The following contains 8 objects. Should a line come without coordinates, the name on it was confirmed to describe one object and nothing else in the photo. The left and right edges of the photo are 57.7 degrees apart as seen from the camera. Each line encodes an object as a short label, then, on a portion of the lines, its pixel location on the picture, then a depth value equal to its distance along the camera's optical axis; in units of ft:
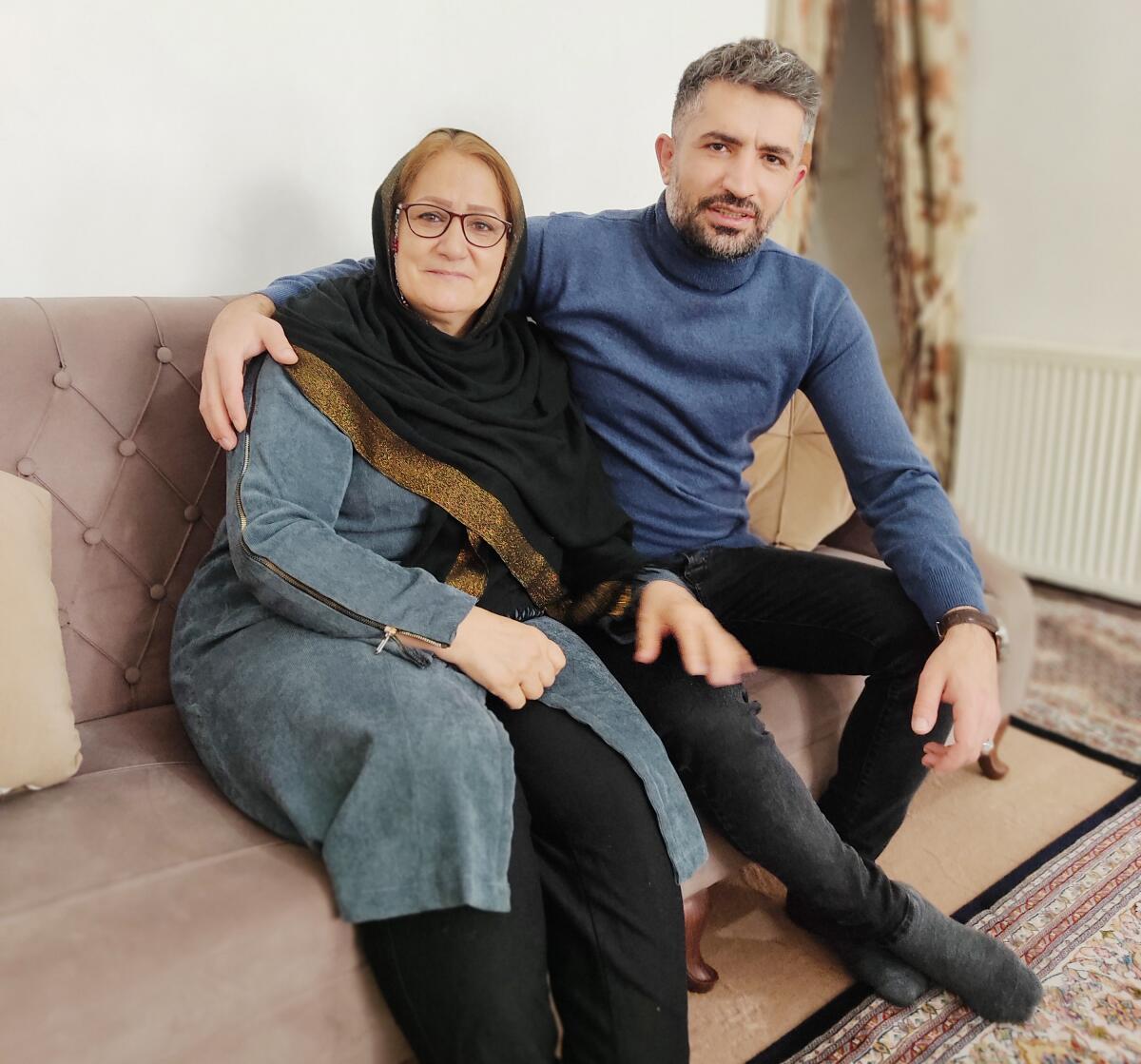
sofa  3.26
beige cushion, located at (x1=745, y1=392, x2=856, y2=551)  6.61
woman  3.54
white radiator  9.74
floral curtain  10.06
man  5.05
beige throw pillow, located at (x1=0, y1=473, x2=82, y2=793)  3.89
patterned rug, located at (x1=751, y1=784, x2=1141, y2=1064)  4.60
